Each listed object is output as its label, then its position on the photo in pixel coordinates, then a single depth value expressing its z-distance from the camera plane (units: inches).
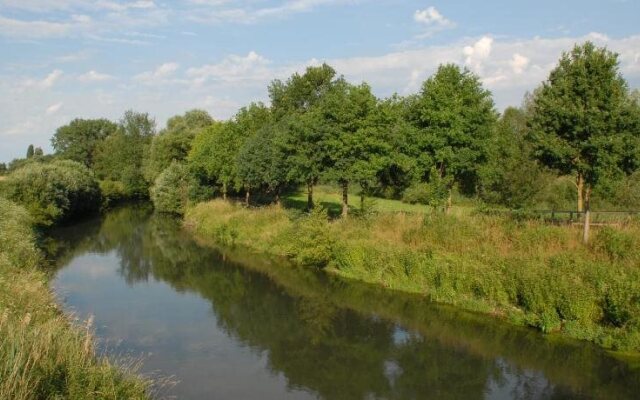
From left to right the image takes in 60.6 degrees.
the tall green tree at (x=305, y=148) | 1457.9
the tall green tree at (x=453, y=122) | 1290.6
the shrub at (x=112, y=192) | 3067.2
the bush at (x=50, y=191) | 1984.5
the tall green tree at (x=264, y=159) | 1676.9
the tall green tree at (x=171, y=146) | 3041.3
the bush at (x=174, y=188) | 2495.1
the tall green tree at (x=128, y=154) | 3533.5
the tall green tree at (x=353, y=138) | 1385.3
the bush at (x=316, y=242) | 1286.9
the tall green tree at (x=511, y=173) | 1349.7
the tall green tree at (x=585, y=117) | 907.4
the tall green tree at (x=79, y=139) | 4490.7
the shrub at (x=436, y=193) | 1321.4
